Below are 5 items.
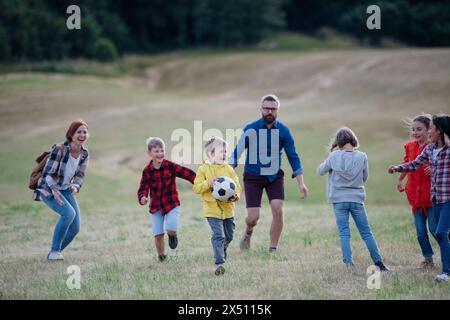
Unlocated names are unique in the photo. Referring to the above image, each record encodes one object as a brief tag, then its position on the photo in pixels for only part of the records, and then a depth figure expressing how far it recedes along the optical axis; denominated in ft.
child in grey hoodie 56.18
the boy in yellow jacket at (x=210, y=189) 55.98
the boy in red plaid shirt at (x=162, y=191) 61.36
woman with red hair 64.23
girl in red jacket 57.98
